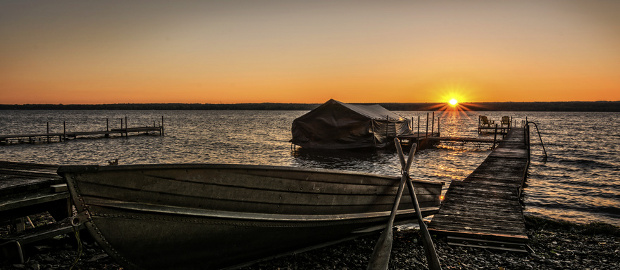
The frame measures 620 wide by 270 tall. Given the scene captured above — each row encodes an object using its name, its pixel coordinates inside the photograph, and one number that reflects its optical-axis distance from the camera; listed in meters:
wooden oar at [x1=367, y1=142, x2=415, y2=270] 5.85
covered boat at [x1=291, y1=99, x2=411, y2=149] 26.86
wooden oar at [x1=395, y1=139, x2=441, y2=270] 5.96
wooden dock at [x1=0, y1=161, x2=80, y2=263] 5.71
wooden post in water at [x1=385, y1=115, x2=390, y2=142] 29.51
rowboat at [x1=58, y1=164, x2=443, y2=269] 4.85
